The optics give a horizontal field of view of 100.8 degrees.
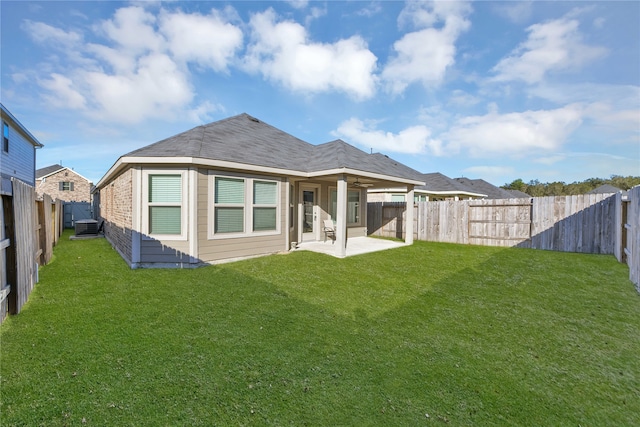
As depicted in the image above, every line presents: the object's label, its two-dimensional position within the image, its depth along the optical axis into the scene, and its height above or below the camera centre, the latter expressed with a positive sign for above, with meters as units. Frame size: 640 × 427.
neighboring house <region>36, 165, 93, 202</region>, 28.17 +1.96
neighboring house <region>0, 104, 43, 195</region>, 12.55 +2.83
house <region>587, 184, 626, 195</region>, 31.60 +2.51
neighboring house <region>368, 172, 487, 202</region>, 19.88 +1.10
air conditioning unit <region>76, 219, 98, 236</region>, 14.30 -1.37
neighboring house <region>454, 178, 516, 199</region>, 26.37 +2.02
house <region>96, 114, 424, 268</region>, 6.77 +0.38
